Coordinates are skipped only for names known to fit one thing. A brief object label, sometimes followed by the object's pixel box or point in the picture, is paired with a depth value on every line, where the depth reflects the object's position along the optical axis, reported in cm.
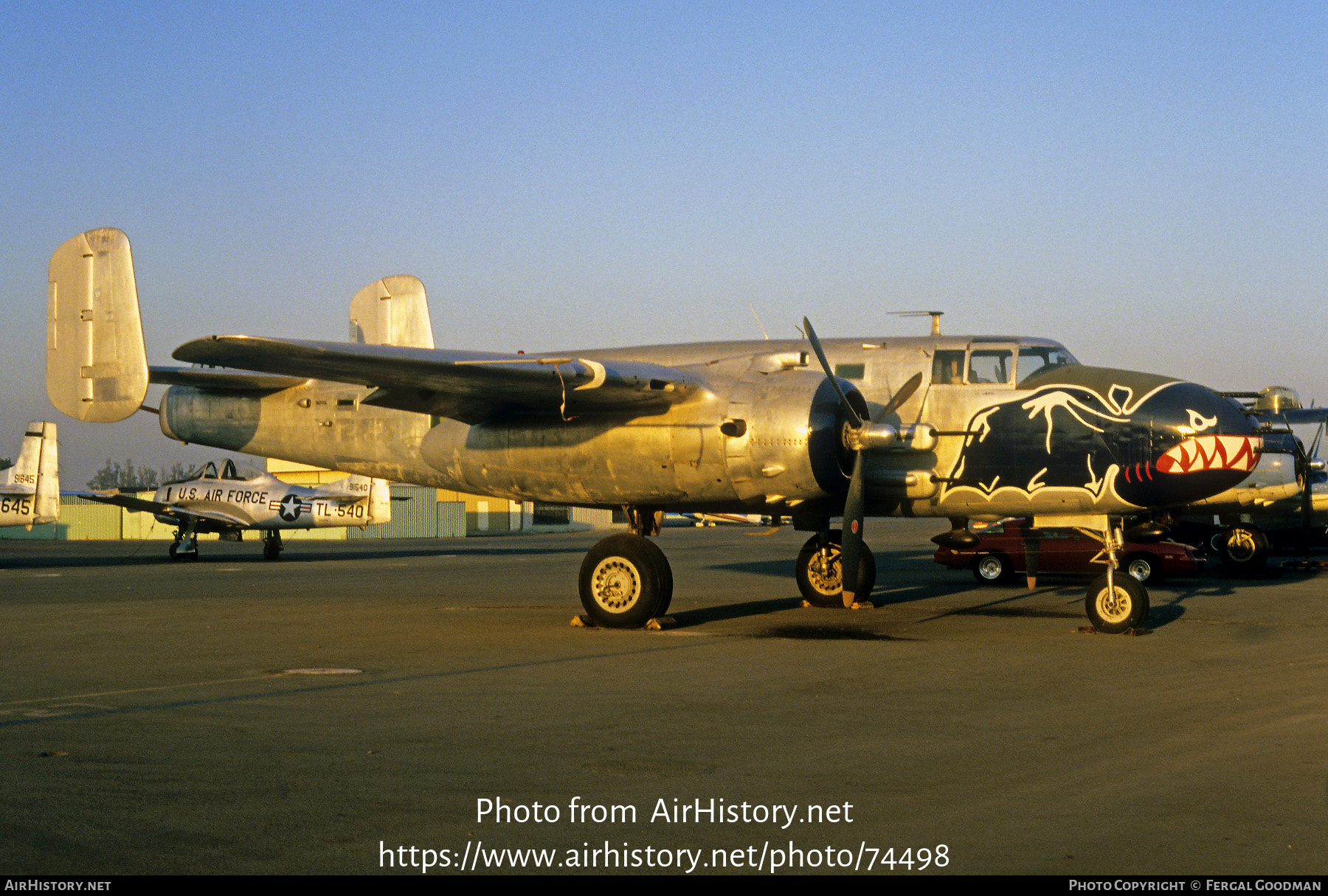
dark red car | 2347
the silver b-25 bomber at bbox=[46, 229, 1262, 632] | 1410
